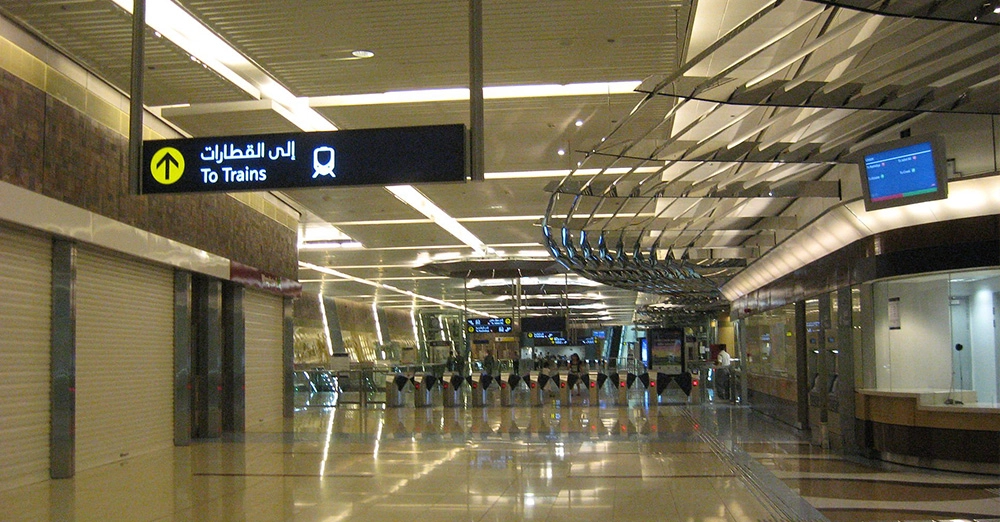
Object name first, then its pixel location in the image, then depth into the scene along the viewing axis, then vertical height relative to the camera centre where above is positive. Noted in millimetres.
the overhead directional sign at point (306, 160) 6266 +1194
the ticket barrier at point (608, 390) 23069 -1757
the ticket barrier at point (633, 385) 22148 -1500
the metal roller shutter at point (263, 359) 16156 -439
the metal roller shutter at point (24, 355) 8812 -153
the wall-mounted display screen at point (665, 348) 26391 -638
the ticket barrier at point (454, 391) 22266 -1458
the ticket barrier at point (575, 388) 22406 -1497
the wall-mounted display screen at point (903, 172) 8125 +1324
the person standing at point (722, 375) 23953 -1313
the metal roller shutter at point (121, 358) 10408 -249
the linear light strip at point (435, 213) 16094 +2278
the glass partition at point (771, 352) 15781 -542
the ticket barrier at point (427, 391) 22359 -1456
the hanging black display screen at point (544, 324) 29969 +145
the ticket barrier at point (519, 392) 22781 -1661
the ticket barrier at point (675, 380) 21891 -1321
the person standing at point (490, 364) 29230 -1084
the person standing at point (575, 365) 29308 -1178
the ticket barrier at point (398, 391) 22312 -1428
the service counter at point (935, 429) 9953 -1205
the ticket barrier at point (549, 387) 23325 -1595
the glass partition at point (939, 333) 10281 -153
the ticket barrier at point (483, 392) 22891 -1538
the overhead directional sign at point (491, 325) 30594 +144
